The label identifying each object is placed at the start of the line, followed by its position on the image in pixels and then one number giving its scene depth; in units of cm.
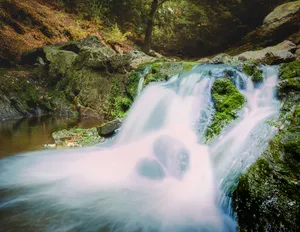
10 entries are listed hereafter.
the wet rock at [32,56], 1110
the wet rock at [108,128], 615
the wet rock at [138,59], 887
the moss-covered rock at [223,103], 479
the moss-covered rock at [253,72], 625
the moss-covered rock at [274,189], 231
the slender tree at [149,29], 1249
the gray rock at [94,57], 930
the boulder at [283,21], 1142
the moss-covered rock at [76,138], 578
